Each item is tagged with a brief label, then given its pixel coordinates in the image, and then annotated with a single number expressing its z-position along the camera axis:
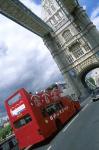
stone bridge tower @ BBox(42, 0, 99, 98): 22.49
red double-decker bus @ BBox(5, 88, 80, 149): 7.27
